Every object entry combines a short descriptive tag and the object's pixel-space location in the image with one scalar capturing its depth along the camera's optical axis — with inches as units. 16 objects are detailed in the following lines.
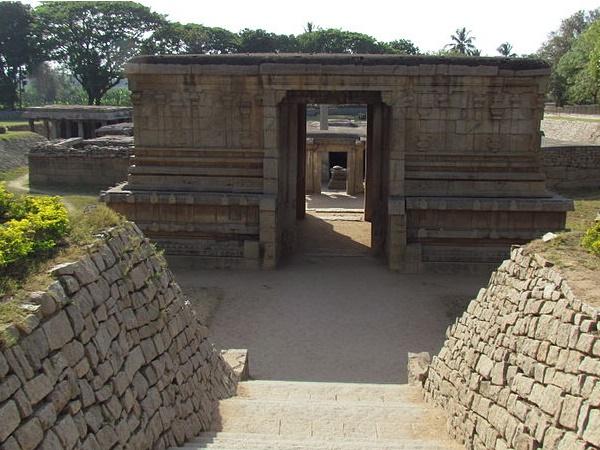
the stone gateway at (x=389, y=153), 731.4
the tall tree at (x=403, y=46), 3039.9
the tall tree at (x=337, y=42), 2893.7
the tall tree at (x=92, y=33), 2492.6
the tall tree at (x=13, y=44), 2396.7
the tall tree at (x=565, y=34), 3100.4
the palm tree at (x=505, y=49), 3666.8
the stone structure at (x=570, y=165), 1190.3
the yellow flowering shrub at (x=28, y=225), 244.8
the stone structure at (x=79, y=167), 1186.0
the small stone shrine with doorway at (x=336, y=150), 1298.0
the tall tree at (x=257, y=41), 2827.3
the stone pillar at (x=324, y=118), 1514.5
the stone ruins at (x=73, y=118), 1819.6
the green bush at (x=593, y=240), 316.7
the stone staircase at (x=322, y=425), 295.9
